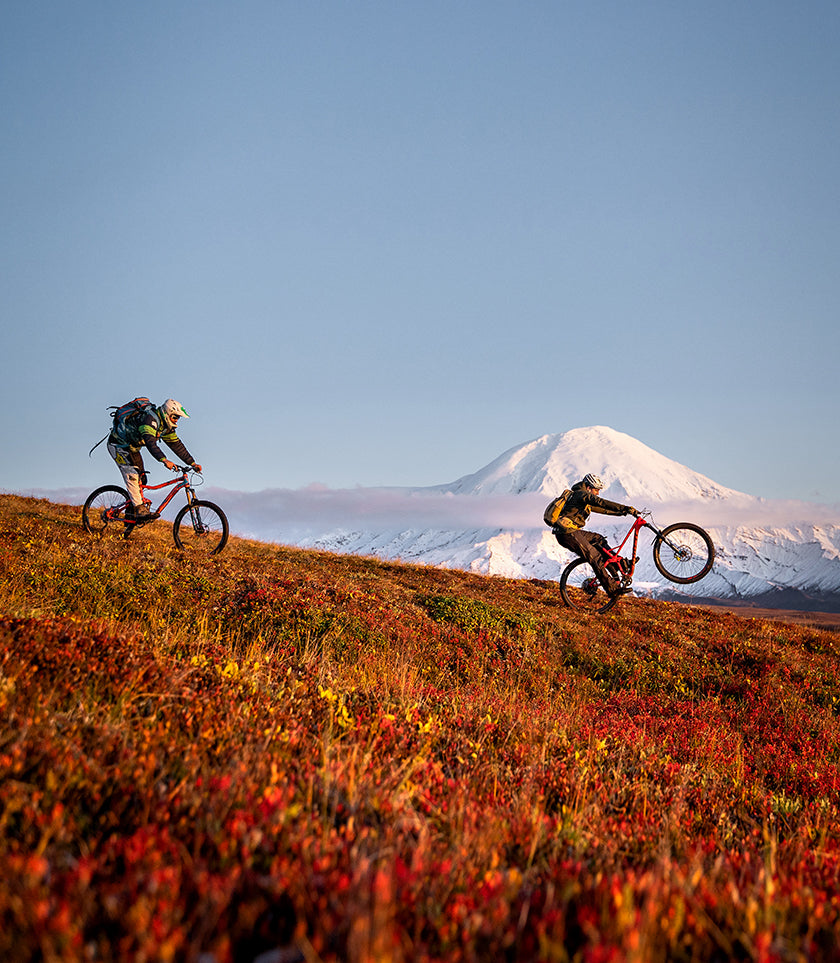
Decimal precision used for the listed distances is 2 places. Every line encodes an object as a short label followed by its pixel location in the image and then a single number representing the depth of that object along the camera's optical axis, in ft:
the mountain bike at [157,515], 52.85
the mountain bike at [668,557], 47.44
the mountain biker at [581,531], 54.39
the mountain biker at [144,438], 49.42
